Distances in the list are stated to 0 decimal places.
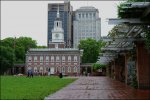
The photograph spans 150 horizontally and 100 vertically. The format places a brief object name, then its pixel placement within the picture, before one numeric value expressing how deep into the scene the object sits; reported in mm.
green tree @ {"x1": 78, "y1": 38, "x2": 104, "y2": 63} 74537
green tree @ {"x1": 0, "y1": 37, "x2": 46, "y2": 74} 55109
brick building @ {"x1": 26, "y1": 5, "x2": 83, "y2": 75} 65925
